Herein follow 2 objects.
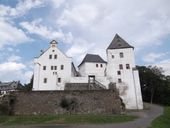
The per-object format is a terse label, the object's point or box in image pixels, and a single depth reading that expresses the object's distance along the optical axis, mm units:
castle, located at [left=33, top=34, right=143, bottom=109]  28648
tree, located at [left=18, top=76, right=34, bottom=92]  38553
